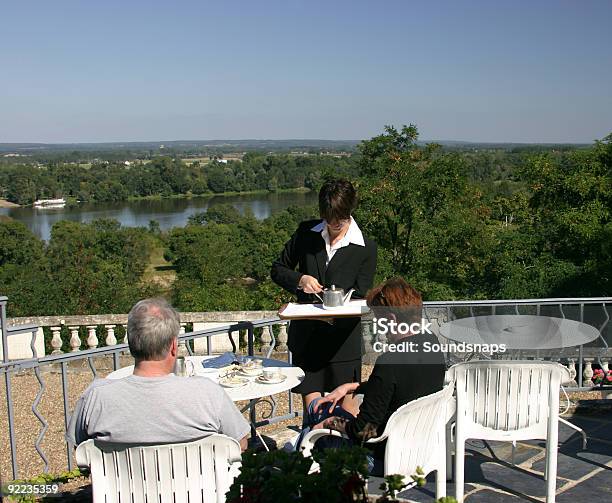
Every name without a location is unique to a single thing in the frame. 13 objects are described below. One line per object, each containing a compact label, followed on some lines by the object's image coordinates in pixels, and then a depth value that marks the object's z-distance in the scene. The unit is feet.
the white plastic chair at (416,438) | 9.07
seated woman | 9.48
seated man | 7.74
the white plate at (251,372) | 11.26
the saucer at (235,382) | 10.88
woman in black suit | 11.62
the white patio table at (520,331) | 15.33
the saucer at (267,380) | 11.02
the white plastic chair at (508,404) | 10.60
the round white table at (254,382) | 10.53
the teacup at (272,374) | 11.13
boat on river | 283.59
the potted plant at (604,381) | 17.37
